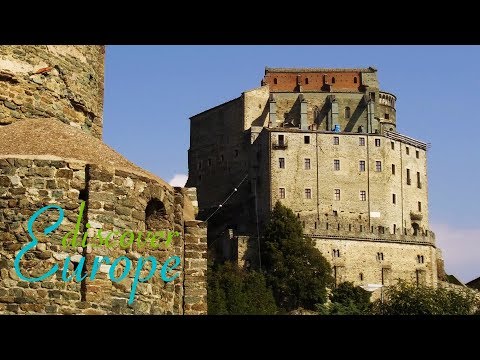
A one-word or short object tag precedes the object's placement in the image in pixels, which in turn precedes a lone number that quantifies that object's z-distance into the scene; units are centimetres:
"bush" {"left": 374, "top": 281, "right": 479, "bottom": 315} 6950
